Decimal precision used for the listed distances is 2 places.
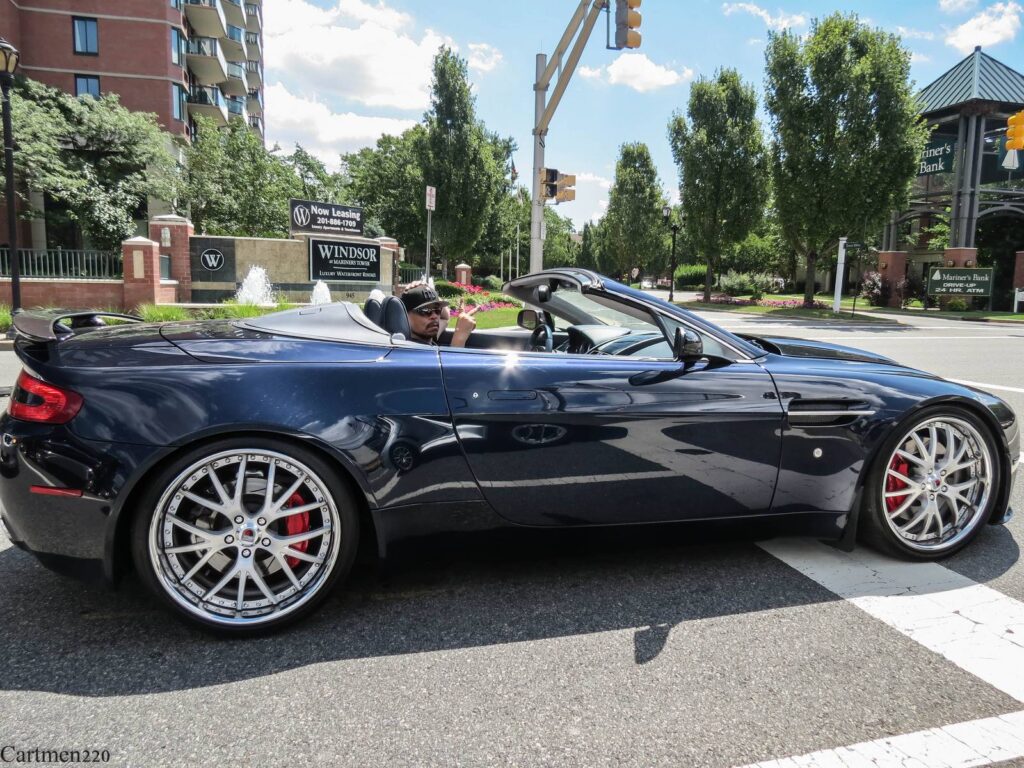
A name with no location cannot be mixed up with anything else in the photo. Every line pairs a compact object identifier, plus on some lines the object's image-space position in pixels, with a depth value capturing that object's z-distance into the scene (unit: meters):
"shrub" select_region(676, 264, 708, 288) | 63.06
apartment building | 32.53
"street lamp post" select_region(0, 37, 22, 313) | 11.15
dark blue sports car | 2.29
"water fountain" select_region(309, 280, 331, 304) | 20.50
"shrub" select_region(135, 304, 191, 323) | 14.11
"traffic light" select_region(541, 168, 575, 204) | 15.12
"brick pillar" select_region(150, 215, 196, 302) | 18.89
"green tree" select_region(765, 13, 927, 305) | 28.77
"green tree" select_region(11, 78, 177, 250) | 22.80
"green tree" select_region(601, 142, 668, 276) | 47.47
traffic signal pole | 12.03
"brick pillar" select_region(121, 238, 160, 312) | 16.36
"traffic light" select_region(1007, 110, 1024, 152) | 14.33
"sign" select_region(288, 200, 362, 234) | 21.73
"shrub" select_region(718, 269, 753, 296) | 48.06
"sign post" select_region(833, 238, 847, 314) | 26.86
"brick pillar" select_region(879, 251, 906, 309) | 34.09
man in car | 3.54
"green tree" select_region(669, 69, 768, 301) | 35.75
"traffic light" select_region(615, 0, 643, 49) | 10.77
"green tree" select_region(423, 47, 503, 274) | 33.56
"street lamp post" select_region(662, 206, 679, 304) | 35.53
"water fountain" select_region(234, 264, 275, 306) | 19.92
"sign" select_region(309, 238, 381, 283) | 21.67
